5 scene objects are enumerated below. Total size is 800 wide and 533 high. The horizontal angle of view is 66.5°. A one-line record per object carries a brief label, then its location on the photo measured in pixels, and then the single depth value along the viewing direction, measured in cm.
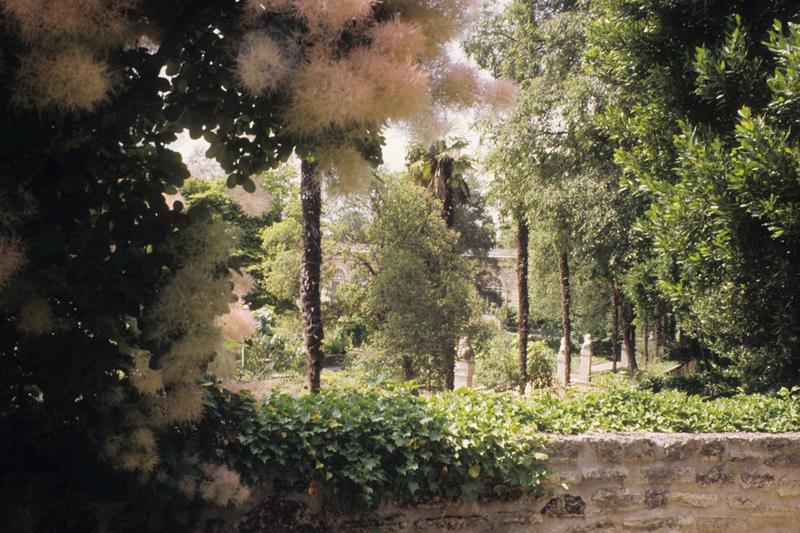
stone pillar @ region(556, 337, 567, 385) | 1907
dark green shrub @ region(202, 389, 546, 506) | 282
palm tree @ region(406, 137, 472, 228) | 1870
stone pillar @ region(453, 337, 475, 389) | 1423
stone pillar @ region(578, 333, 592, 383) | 1933
